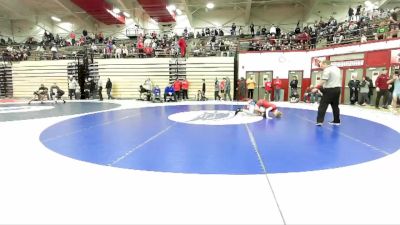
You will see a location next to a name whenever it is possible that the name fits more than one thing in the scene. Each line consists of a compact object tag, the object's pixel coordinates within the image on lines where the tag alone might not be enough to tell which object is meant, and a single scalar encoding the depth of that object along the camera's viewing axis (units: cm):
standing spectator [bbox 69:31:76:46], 2495
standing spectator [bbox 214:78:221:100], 1759
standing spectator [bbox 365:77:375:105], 1339
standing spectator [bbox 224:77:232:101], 1761
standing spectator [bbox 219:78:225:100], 1773
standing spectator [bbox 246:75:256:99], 1756
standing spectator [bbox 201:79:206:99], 1798
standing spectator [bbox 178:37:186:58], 1986
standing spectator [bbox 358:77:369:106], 1330
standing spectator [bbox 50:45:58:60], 2230
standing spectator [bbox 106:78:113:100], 1904
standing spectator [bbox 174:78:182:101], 1733
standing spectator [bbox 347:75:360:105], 1421
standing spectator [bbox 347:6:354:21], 2112
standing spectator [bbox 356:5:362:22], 1913
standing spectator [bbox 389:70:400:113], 1022
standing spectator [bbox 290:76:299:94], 1684
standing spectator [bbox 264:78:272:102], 1756
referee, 705
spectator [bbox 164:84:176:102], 1644
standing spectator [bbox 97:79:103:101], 1862
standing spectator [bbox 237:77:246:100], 1756
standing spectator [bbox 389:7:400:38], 1275
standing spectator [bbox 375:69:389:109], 1162
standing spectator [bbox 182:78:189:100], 1780
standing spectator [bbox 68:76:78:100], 1945
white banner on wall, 1442
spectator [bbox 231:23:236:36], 2439
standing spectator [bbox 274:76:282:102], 1761
